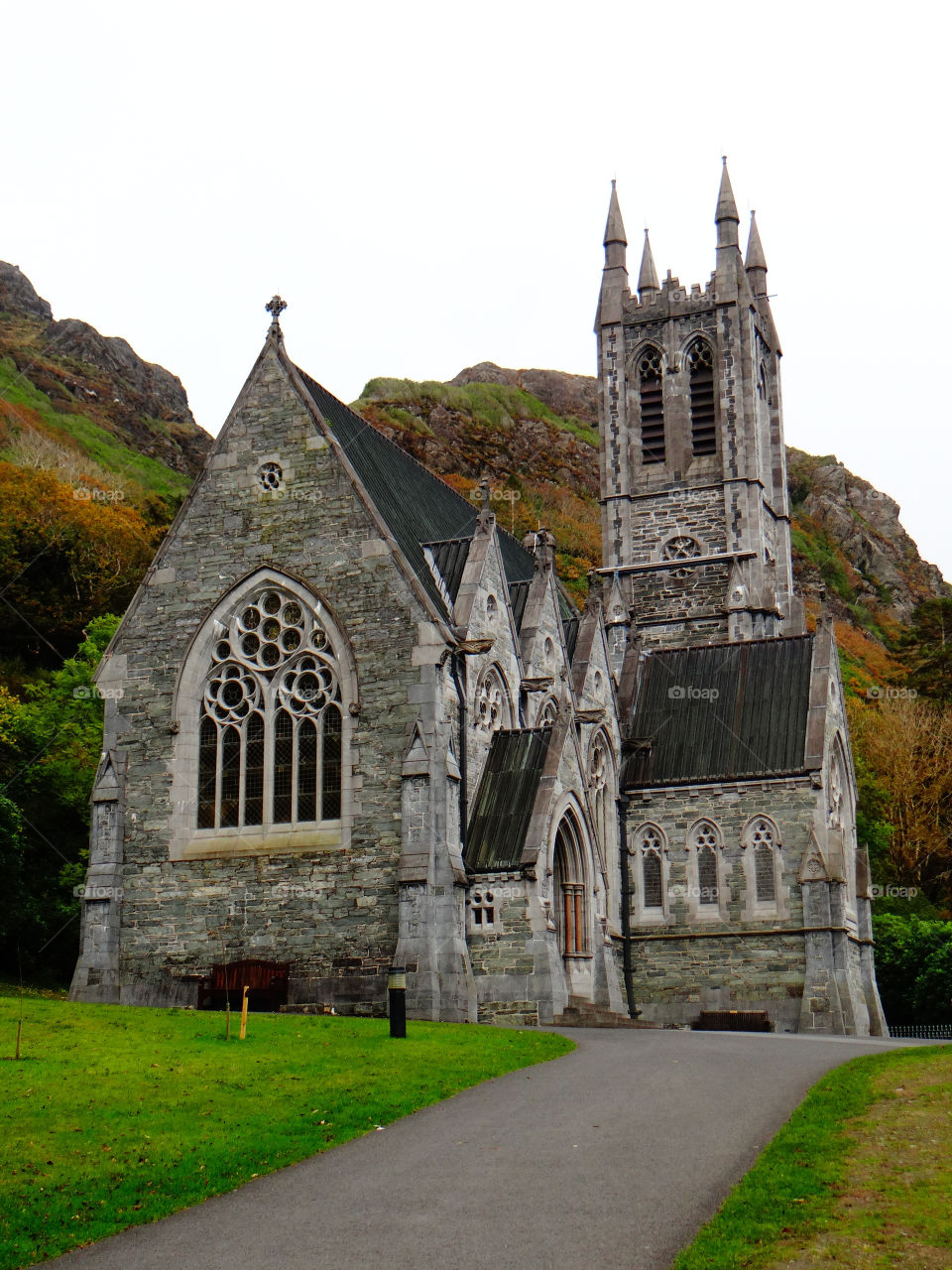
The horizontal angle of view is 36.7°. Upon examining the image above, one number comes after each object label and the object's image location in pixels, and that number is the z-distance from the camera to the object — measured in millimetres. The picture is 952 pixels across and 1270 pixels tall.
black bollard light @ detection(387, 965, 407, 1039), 21797
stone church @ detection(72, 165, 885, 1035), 27750
